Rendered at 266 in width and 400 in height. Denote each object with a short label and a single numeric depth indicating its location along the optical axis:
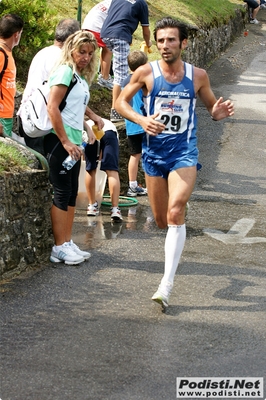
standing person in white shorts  19.11
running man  11.65
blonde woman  12.37
